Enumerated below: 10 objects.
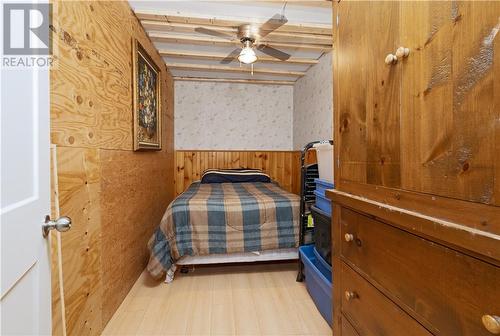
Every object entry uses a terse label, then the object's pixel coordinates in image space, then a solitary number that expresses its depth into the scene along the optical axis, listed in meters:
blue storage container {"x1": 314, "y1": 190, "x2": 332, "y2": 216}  1.76
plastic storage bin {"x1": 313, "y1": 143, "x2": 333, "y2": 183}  1.85
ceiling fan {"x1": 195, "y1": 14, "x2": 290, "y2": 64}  2.09
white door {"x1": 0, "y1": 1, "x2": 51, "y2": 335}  0.57
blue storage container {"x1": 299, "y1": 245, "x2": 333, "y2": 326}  1.64
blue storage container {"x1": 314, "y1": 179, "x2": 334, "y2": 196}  1.74
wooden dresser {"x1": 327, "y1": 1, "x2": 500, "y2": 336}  0.53
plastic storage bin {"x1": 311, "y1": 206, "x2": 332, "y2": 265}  1.70
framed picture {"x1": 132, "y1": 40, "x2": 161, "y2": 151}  2.15
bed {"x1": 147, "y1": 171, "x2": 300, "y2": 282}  2.15
